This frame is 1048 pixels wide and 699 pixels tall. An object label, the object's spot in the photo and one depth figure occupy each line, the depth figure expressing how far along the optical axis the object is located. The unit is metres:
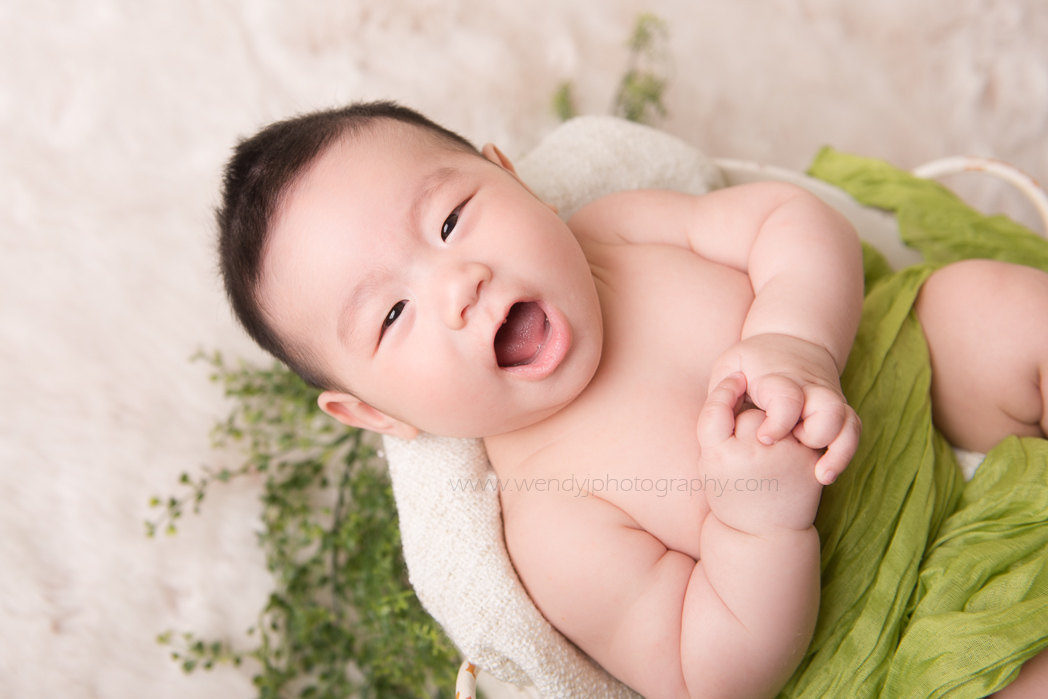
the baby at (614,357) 0.80
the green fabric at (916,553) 0.80
